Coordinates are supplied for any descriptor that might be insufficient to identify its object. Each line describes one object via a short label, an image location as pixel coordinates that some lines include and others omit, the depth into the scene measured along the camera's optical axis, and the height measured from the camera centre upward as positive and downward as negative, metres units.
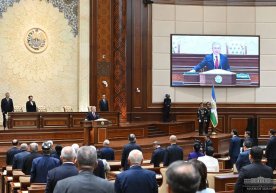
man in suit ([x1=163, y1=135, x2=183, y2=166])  9.09 -1.15
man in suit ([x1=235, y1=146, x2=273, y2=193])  4.62 -0.79
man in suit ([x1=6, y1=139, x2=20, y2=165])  10.44 -1.30
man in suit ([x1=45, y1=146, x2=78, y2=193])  4.55 -0.71
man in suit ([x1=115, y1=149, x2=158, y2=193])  4.65 -0.81
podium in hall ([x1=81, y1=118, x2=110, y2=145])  13.51 -1.10
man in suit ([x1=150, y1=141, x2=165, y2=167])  9.75 -1.28
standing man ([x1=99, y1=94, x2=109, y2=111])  17.20 -0.54
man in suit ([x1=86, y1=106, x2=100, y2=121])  13.95 -0.70
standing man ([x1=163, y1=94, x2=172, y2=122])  18.73 -0.70
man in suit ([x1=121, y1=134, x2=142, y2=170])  9.04 -1.06
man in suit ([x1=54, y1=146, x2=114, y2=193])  3.43 -0.61
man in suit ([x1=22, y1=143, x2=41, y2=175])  8.04 -1.09
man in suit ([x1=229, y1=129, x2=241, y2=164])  11.39 -1.33
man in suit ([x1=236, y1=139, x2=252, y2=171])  7.25 -0.96
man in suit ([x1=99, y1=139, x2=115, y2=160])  9.89 -1.20
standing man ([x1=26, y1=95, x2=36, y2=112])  16.50 -0.55
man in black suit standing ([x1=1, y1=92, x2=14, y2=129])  16.50 -0.52
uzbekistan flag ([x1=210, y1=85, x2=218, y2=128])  16.23 -0.79
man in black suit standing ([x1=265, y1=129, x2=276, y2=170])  10.57 -1.32
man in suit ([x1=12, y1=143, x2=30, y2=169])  8.82 -1.20
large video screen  19.50 +1.14
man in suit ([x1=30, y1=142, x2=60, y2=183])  6.41 -0.96
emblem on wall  18.92 +1.76
